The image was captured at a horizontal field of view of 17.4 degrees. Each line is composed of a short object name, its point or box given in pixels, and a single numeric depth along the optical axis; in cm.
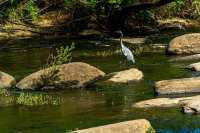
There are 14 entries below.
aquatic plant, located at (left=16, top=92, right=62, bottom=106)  1460
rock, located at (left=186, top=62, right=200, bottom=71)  1795
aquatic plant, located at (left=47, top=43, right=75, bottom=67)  1729
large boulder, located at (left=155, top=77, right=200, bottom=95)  1455
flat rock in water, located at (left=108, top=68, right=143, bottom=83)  1708
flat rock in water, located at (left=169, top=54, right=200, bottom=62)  2041
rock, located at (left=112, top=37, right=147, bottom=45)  2653
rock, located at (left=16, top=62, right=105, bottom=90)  1694
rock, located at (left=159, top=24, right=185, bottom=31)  3012
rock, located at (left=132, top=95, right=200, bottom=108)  1305
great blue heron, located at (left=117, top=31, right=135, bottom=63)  2056
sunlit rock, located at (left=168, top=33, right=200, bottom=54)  2203
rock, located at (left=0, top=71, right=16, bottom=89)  1733
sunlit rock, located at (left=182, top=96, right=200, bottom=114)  1199
